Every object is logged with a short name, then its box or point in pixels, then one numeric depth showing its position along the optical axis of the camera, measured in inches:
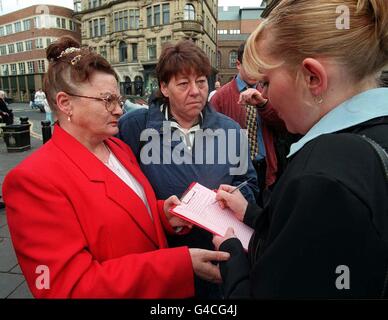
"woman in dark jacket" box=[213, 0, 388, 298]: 27.5
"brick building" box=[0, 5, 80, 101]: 1392.7
